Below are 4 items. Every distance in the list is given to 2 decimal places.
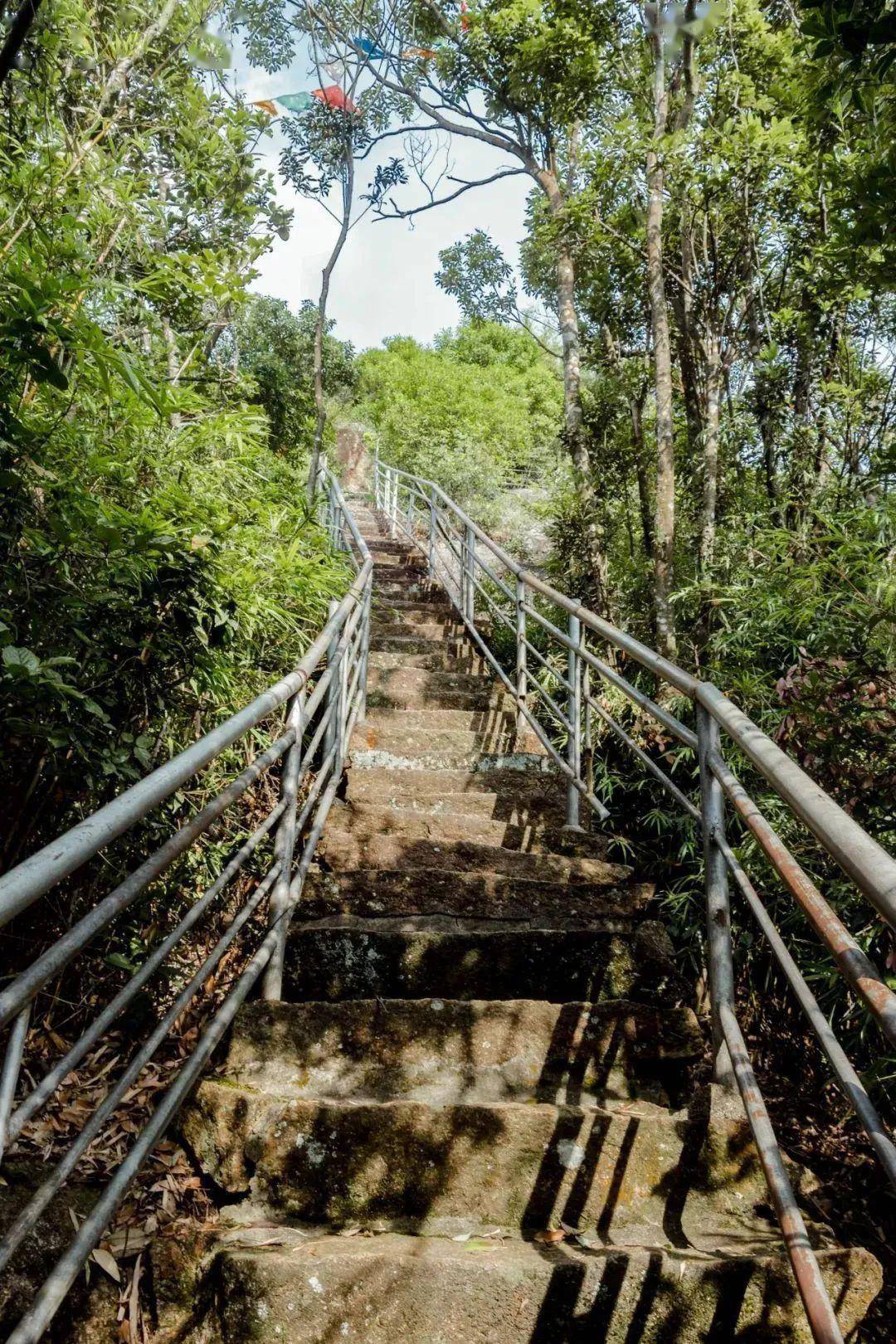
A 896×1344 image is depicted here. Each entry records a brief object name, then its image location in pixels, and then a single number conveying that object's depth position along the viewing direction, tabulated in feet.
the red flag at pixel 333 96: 27.68
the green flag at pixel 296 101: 24.93
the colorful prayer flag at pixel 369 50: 27.43
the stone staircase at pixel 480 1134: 4.31
